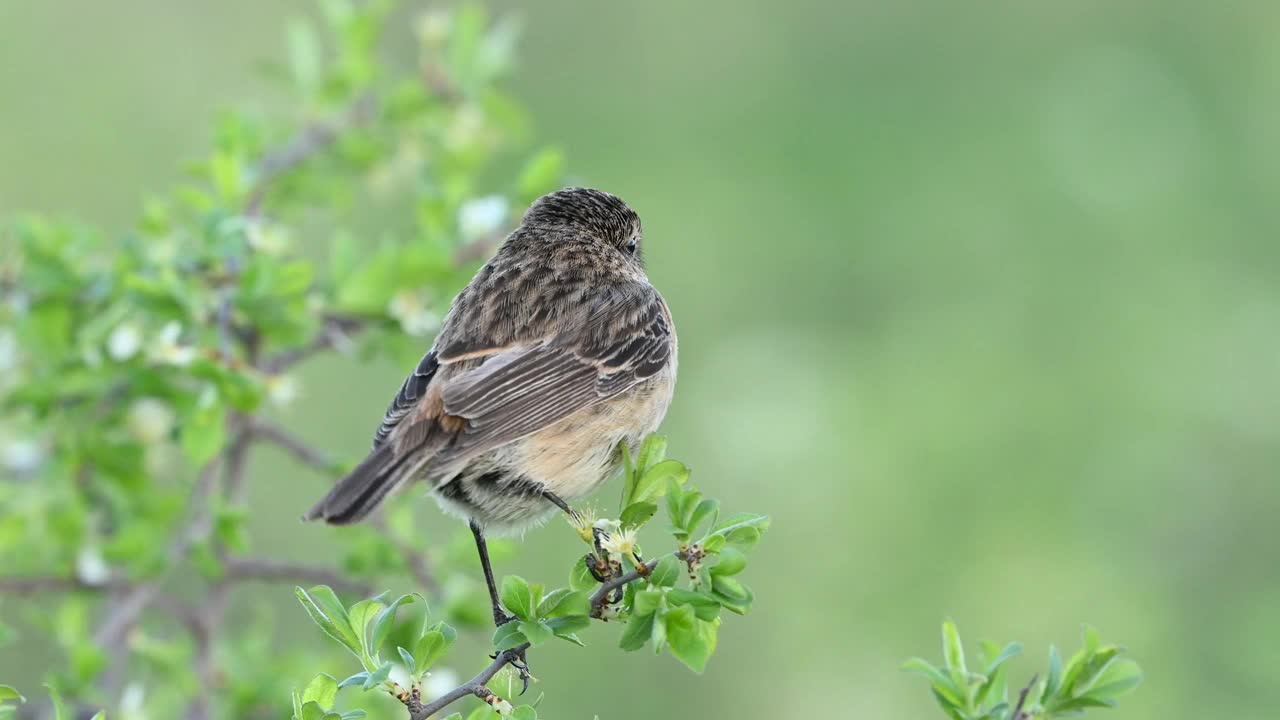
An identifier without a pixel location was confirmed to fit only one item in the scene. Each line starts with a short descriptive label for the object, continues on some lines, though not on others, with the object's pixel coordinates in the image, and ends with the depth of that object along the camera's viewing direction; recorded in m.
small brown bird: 8.94
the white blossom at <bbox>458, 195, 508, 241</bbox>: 10.94
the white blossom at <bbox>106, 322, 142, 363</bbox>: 9.55
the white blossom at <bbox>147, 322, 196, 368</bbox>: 9.32
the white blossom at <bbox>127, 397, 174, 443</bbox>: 10.36
